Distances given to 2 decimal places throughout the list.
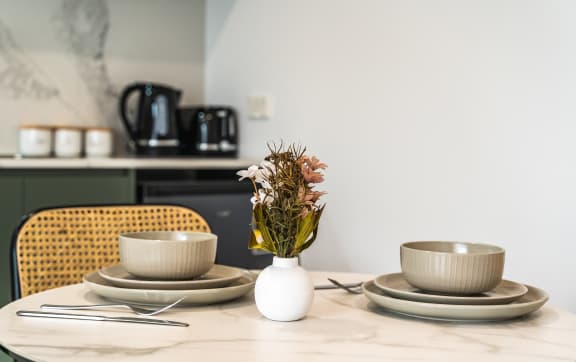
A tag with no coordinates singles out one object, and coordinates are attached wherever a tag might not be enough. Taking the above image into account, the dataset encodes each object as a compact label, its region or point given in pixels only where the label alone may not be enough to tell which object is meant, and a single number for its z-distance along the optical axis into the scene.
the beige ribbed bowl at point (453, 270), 1.02
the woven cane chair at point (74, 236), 1.52
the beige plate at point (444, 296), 1.03
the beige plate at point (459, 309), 1.00
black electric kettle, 3.04
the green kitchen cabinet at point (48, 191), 2.53
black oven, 2.73
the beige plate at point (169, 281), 1.08
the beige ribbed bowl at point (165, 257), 1.09
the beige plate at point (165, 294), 1.06
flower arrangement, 0.99
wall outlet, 3.02
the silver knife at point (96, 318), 0.98
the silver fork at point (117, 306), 1.03
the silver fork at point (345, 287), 1.22
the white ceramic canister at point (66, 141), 2.90
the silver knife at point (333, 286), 1.25
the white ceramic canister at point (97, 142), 3.01
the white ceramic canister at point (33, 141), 2.85
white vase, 1.00
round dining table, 0.85
